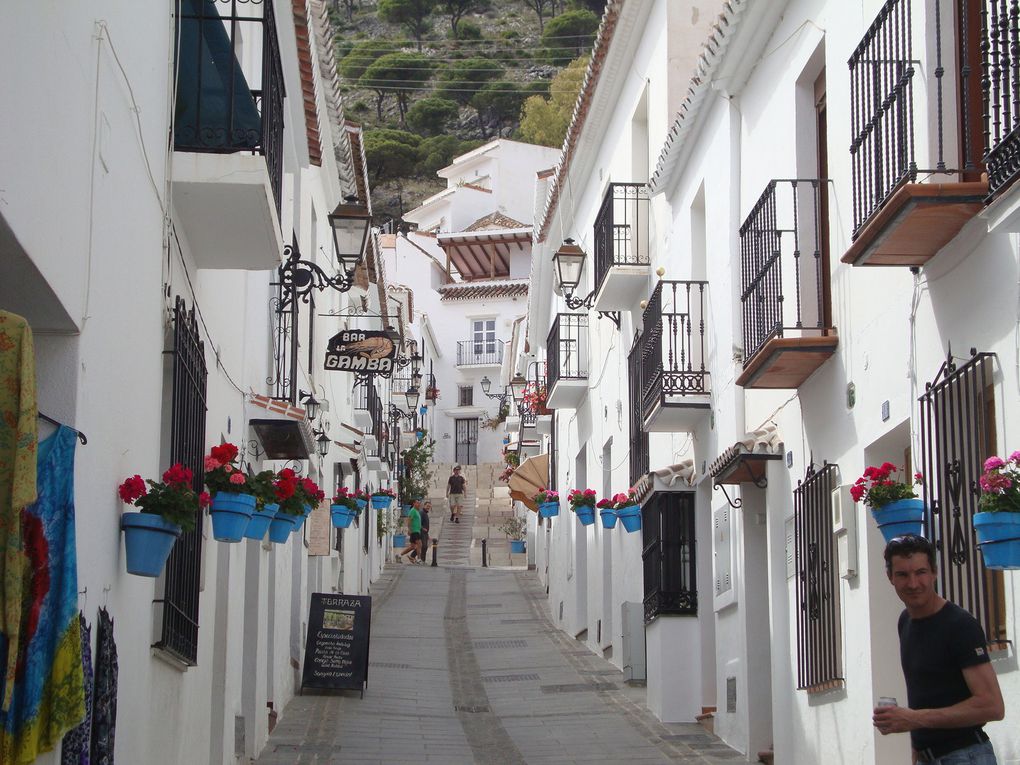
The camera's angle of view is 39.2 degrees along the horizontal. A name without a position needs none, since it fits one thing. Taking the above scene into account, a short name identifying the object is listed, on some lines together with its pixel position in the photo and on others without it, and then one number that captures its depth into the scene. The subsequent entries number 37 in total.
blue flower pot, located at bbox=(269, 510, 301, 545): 11.18
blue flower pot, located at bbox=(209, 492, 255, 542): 8.81
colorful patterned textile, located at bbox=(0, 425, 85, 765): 5.41
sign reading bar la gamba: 16.52
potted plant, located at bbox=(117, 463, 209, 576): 7.08
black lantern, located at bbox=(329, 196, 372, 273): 13.70
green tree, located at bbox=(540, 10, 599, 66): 93.25
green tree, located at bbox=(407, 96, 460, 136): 90.06
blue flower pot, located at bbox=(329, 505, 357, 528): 20.30
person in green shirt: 37.81
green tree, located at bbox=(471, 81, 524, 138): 90.06
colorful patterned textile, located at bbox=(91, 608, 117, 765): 6.43
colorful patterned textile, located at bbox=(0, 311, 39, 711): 5.04
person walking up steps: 43.78
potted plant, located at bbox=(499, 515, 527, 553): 38.44
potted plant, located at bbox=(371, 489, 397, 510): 30.92
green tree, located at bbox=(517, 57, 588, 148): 73.00
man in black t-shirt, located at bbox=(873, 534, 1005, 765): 5.07
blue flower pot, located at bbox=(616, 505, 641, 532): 16.59
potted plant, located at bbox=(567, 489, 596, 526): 20.70
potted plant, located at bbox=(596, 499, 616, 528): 17.16
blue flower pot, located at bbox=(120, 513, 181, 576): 7.07
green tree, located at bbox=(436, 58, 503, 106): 92.19
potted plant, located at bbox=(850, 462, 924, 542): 7.62
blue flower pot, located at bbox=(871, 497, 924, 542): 7.62
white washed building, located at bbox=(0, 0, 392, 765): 5.70
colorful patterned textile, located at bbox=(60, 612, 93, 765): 6.01
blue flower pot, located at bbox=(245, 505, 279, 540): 9.92
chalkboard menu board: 16.83
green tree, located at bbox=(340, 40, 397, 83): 96.12
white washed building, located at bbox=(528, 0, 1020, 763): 7.18
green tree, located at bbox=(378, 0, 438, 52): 102.94
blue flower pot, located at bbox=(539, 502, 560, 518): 25.53
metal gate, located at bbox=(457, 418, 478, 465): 64.31
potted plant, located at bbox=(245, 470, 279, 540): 9.43
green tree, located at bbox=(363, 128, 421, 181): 85.06
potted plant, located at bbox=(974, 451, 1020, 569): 5.70
